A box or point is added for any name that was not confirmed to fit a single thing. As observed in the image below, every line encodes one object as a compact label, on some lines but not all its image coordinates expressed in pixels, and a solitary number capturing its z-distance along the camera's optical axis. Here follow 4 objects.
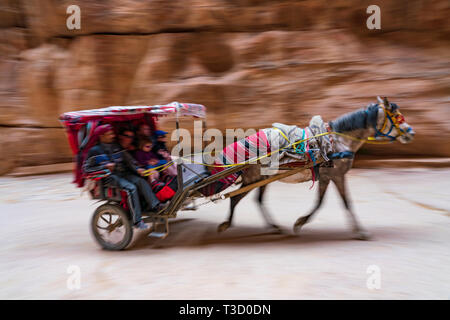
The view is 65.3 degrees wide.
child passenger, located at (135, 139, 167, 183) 4.23
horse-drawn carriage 3.81
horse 3.85
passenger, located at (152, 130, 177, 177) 4.53
